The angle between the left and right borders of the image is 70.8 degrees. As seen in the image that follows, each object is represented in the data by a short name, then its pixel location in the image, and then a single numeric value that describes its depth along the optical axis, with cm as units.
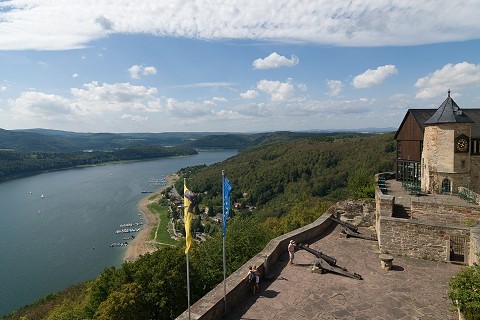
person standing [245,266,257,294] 841
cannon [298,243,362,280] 929
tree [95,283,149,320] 1748
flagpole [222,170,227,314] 737
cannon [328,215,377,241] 1262
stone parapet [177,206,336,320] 693
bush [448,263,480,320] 598
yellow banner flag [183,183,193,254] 647
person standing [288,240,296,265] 1028
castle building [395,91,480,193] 1719
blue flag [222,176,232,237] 770
